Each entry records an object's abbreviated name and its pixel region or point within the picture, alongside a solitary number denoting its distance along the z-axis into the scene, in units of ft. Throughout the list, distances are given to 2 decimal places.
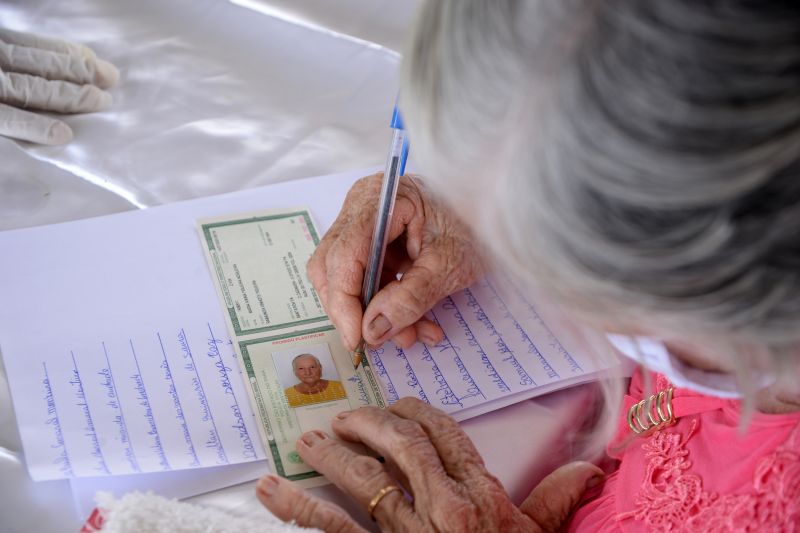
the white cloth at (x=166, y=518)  2.80
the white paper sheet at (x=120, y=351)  3.02
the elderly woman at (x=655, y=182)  2.20
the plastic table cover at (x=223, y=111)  3.42
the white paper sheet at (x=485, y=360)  3.16
